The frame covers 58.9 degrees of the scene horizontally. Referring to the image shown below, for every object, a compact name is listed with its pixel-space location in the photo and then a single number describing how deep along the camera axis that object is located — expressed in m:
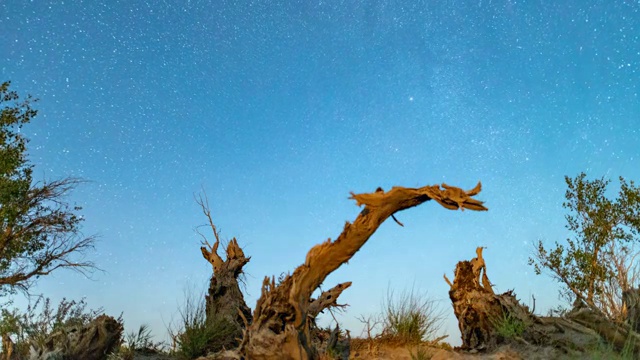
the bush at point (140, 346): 12.35
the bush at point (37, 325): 11.84
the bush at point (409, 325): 11.39
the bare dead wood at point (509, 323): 10.52
